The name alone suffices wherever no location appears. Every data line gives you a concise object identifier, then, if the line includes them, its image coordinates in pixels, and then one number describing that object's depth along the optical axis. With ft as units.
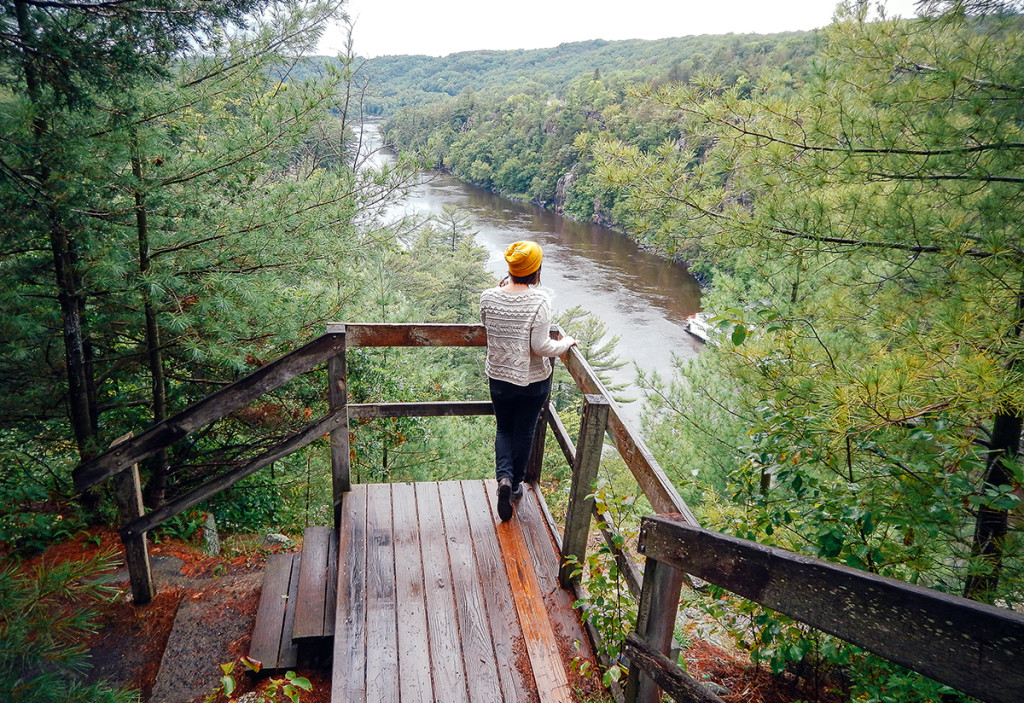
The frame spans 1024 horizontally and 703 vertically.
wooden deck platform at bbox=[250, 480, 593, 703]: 7.59
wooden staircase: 8.61
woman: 9.18
